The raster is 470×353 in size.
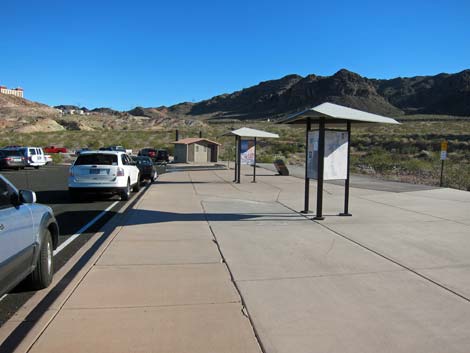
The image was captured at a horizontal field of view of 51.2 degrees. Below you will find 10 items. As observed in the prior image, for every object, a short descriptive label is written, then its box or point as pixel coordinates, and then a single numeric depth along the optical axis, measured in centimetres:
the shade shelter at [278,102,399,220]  1026
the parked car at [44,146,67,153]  5896
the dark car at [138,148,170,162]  4438
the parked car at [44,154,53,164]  3947
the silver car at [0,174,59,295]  450
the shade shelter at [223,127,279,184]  2131
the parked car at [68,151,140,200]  1426
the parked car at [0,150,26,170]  3081
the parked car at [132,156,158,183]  2144
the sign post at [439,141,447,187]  2039
